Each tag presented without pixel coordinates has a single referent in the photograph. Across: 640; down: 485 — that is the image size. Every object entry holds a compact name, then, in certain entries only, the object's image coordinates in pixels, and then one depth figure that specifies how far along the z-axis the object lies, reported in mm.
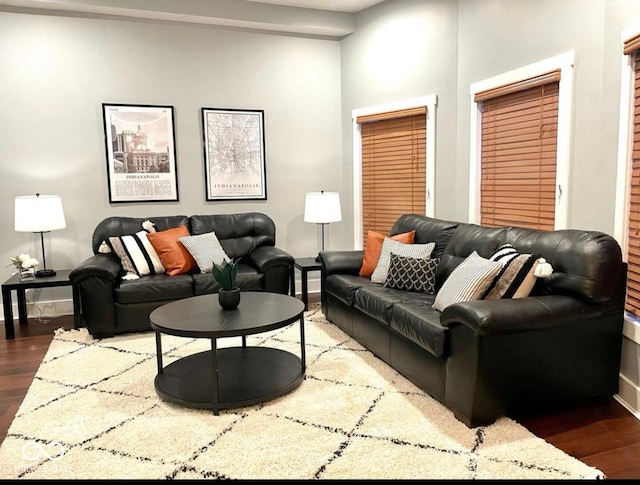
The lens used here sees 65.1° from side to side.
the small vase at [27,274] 4281
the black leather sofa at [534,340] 2418
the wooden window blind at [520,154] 3395
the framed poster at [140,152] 4891
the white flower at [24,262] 4238
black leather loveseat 3953
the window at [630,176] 2650
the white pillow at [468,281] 2793
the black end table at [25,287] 4055
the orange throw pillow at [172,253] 4375
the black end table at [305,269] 4688
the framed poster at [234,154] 5223
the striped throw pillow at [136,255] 4305
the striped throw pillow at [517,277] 2713
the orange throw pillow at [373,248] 4109
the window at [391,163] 4703
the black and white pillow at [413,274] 3627
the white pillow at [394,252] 3818
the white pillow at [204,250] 4402
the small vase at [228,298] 3025
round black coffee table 2691
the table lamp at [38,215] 4238
